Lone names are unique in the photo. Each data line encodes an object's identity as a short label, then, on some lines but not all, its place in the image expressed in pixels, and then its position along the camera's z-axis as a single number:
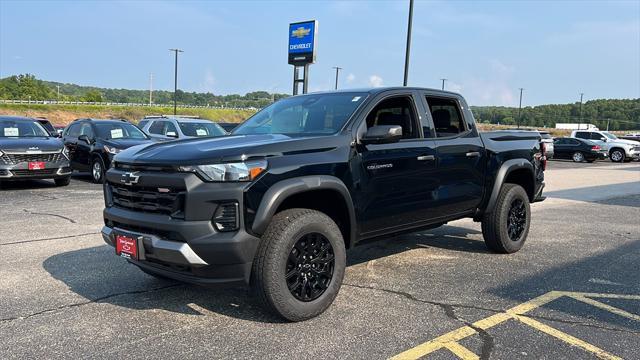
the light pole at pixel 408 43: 16.62
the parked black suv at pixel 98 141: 12.74
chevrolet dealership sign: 20.36
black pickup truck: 3.62
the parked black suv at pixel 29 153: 10.92
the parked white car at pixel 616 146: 30.39
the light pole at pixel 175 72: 63.89
